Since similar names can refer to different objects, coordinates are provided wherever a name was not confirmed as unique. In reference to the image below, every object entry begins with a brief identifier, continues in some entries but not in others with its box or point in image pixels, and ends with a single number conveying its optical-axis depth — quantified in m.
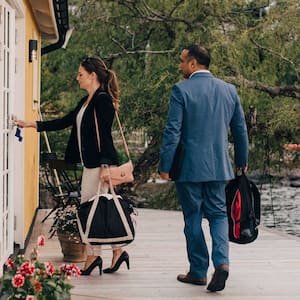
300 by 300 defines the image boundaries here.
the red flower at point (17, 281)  3.27
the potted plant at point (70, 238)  5.59
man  4.60
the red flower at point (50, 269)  3.41
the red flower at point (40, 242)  3.59
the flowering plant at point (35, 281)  3.32
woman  4.98
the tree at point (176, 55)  10.83
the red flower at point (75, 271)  3.49
